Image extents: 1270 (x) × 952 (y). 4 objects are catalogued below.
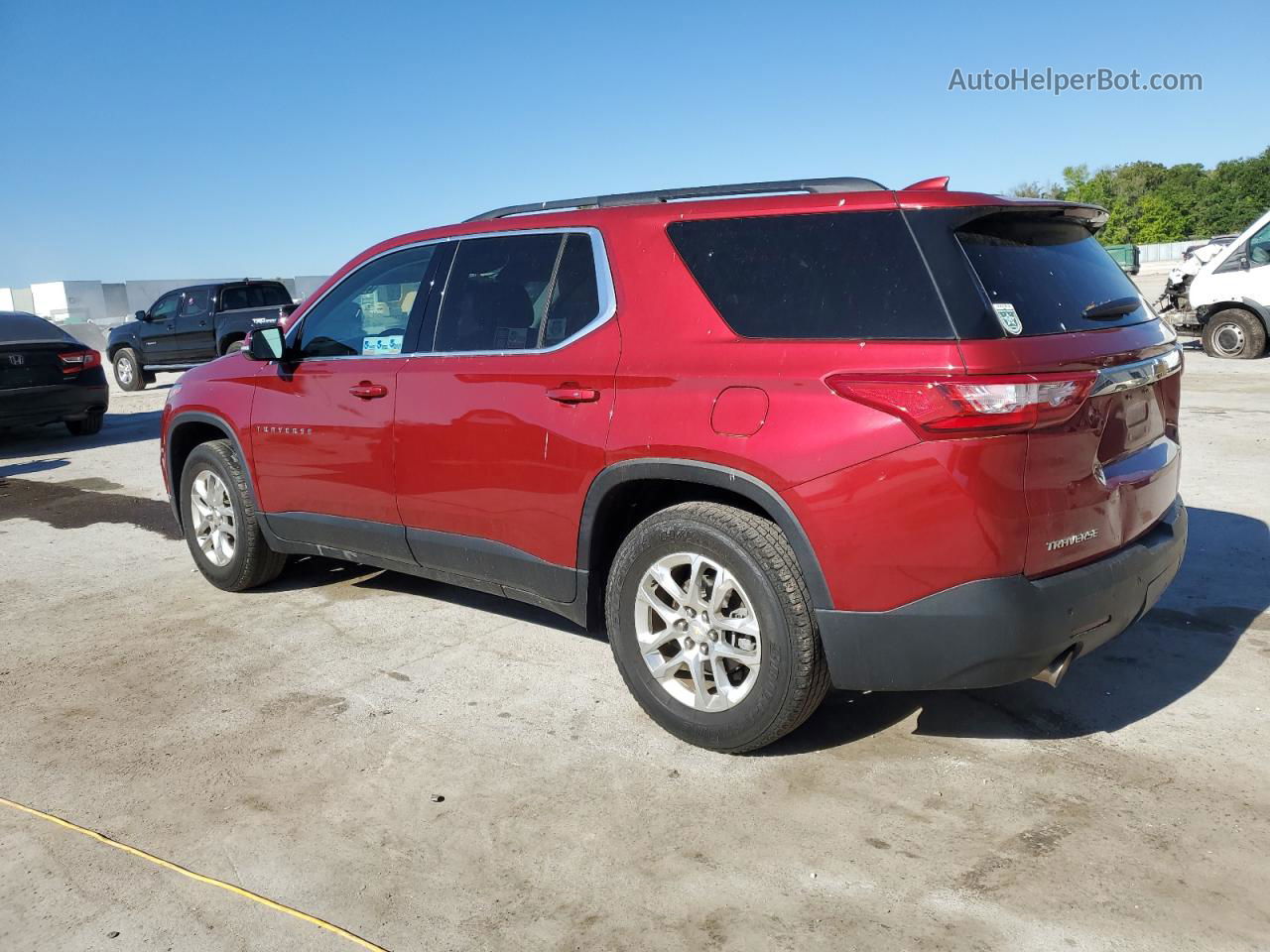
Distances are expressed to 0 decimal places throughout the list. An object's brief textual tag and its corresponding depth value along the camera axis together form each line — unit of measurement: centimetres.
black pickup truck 1822
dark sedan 1183
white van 1464
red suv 308
